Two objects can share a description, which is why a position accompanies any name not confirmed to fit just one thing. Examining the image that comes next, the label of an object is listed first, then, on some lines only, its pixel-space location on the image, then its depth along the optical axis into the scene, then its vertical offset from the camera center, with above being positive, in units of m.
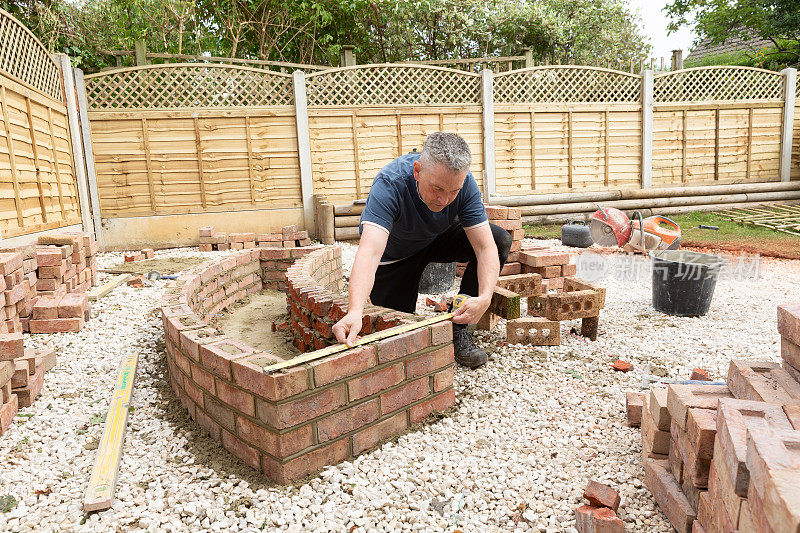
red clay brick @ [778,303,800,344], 1.85 -0.55
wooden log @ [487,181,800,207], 10.25 -0.26
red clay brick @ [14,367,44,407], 2.87 -1.04
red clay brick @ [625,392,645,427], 2.53 -1.13
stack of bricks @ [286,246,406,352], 2.82 -0.70
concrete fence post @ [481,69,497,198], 9.96 +1.34
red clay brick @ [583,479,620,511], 1.83 -1.14
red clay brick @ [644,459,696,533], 1.70 -1.12
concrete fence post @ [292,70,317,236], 9.15 +0.90
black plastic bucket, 4.20 -0.87
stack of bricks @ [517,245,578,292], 5.01 -0.79
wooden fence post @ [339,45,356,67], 11.64 +3.17
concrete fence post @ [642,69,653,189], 10.73 +1.12
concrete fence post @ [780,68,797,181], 11.49 +1.30
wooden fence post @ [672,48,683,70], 13.46 +3.22
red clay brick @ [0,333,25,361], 2.65 -0.72
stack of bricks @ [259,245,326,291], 5.54 -0.72
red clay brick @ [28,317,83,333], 4.20 -0.97
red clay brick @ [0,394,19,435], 2.57 -1.05
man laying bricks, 2.58 -0.29
